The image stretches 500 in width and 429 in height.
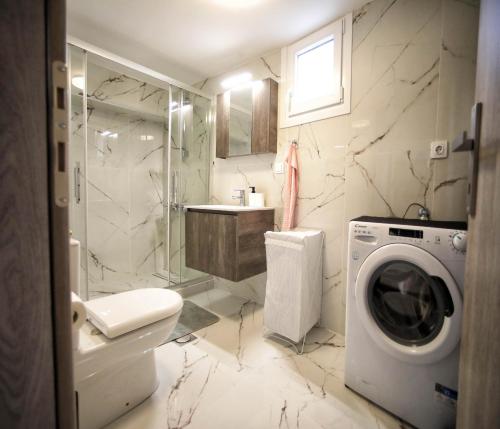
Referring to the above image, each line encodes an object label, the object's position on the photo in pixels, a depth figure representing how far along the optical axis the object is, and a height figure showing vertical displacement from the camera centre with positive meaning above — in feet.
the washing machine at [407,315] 3.23 -1.64
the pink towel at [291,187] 6.32 +0.39
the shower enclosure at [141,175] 8.11 +0.87
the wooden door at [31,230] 1.05 -0.16
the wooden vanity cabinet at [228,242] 5.94 -1.06
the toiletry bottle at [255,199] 7.03 +0.06
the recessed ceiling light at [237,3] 5.14 +4.20
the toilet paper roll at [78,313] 2.14 -1.04
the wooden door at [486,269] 1.69 -0.49
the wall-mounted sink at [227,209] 5.97 -0.20
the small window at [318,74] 5.55 +3.19
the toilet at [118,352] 3.11 -2.04
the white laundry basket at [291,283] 5.04 -1.73
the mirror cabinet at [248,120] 6.70 +2.39
